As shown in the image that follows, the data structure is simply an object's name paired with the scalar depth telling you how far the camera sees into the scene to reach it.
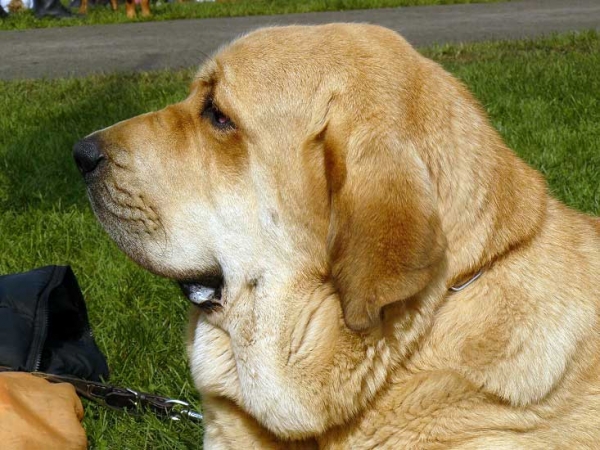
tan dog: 2.72
